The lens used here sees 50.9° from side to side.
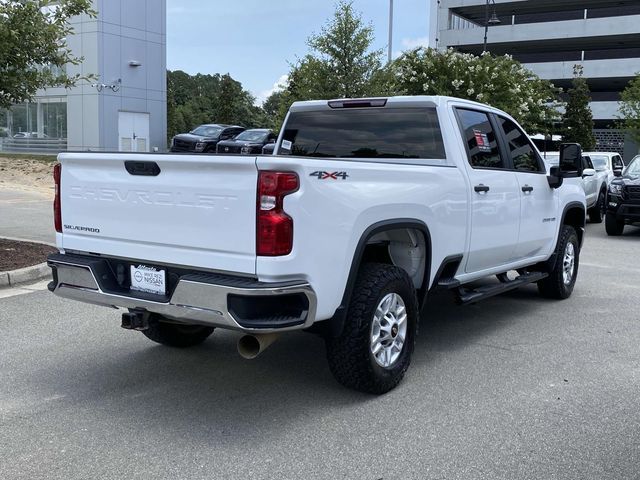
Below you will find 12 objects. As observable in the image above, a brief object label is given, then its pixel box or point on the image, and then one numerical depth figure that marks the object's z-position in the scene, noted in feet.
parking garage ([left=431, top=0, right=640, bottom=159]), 178.29
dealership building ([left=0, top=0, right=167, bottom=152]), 109.60
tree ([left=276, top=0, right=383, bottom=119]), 68.23
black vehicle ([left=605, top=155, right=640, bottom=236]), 44.05
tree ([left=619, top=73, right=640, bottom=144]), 107.96
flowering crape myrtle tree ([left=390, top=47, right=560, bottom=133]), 83.71
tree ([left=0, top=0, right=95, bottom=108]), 27.27
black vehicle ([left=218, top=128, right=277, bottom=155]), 79.46
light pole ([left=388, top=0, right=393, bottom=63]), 92.43
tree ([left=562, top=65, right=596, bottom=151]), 145.18
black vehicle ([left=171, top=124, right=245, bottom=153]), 85.71
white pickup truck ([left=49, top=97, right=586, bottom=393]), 12.17
